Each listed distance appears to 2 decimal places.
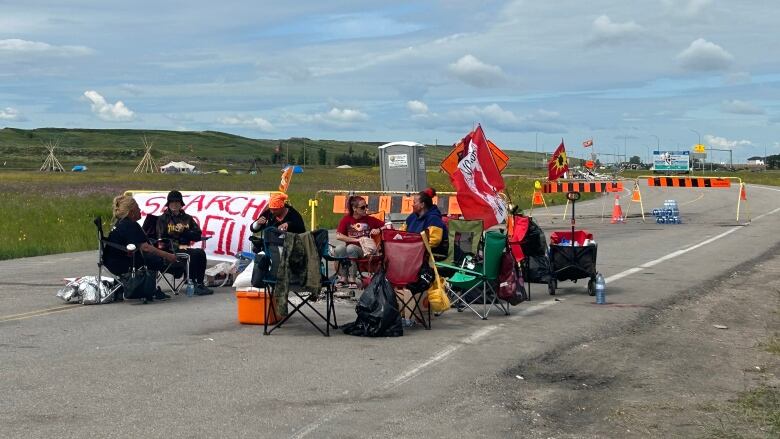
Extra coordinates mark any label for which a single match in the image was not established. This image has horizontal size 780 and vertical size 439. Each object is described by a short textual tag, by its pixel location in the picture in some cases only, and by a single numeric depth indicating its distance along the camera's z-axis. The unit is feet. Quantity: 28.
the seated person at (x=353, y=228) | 46.50
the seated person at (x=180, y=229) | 47.06
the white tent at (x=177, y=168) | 409.69
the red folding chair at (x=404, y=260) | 36.24
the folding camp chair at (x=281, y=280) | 34.71
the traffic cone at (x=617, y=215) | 110.22
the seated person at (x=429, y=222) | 41.52
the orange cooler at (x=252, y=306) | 36.42
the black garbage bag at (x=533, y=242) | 46.09
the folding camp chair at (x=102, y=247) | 41.91
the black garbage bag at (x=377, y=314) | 34.24
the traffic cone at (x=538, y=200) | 140.30
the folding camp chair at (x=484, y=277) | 39.04
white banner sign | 53.72
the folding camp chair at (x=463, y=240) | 41.50
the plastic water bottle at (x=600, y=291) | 43.11
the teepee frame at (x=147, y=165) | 401.29
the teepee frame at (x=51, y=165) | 412.20
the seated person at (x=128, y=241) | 43.21
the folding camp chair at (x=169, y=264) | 46.21
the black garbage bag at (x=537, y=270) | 45.62
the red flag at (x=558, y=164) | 88.99
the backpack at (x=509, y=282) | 39.86
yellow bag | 36.35
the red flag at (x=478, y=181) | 44.24
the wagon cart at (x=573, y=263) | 46.16
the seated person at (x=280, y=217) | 42.14
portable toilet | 87.97
